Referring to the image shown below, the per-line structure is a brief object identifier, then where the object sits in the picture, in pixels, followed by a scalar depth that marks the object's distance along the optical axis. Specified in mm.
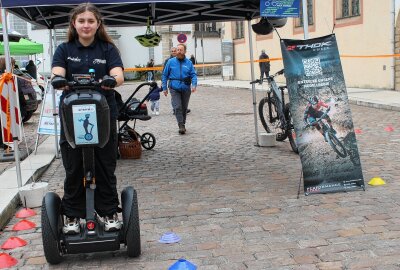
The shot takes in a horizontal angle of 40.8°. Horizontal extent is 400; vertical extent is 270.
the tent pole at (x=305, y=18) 6176
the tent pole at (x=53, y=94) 8039
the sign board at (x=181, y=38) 26086
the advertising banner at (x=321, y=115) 5715
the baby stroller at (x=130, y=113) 8469
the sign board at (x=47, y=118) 9070
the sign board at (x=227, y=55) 33562
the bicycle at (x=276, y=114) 8617
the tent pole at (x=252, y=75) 8820
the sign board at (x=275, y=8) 6789
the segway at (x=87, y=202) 3721
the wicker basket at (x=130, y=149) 8633
